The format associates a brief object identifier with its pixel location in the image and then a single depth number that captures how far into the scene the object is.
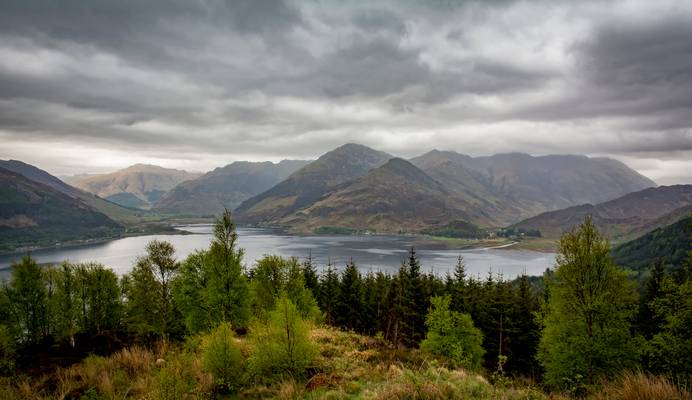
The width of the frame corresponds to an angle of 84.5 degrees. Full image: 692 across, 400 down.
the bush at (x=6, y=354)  18.87
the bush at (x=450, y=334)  41.22
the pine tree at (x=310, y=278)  64.38
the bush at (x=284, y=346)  12.94
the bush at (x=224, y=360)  12.25
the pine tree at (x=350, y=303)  58.47
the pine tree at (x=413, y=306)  53.94
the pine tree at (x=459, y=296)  53.50
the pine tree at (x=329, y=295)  59.47
